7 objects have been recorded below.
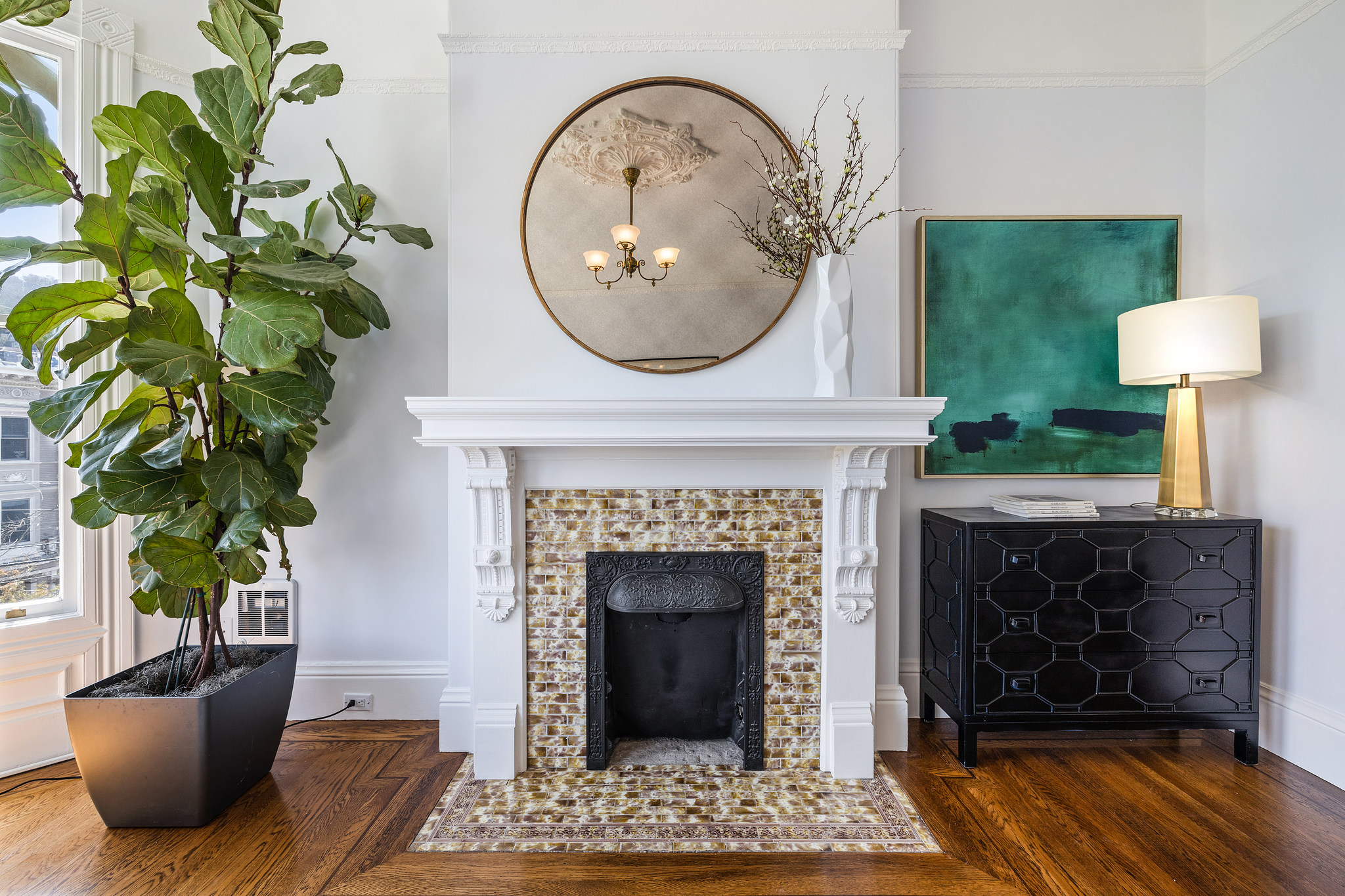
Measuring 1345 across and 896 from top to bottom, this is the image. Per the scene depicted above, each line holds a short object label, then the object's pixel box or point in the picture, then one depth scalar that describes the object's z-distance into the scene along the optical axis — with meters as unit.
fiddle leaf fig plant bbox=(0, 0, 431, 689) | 1.63
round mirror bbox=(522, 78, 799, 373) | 2.10
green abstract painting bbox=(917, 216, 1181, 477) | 2.41
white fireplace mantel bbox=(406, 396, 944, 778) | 1.83
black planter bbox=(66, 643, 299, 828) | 1.72
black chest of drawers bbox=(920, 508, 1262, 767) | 2.04
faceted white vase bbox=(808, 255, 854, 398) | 1.93
